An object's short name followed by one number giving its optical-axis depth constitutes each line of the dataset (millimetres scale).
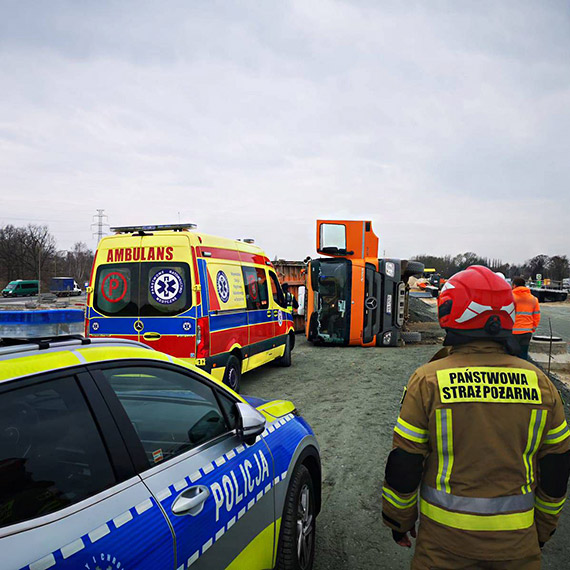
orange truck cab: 12750
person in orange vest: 8594
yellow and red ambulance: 6410
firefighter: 1824
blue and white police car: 1471
